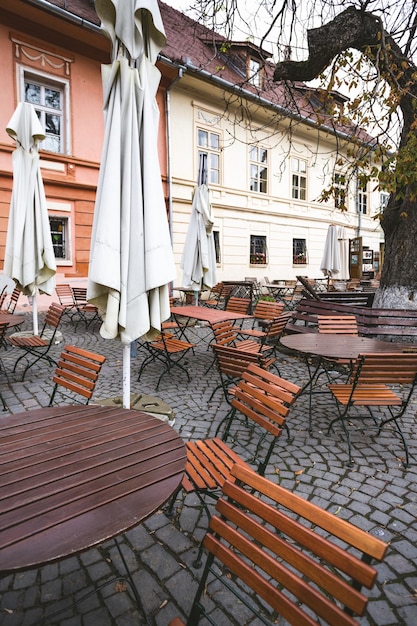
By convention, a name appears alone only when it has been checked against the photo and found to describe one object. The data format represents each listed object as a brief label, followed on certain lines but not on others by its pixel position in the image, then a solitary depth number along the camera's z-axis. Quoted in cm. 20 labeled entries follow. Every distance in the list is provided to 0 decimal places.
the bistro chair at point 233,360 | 322
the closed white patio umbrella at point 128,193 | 264
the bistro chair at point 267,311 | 656
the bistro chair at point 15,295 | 738
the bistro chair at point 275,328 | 472
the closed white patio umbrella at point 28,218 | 562
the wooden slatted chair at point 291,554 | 93
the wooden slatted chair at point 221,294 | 982
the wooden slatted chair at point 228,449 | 197
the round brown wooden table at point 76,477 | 121
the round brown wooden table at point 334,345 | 362
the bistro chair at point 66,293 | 911
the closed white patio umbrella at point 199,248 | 803
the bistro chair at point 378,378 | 300
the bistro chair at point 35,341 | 498
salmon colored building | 945
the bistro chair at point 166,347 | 485
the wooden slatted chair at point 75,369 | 267
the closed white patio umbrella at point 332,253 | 1352
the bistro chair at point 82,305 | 802
